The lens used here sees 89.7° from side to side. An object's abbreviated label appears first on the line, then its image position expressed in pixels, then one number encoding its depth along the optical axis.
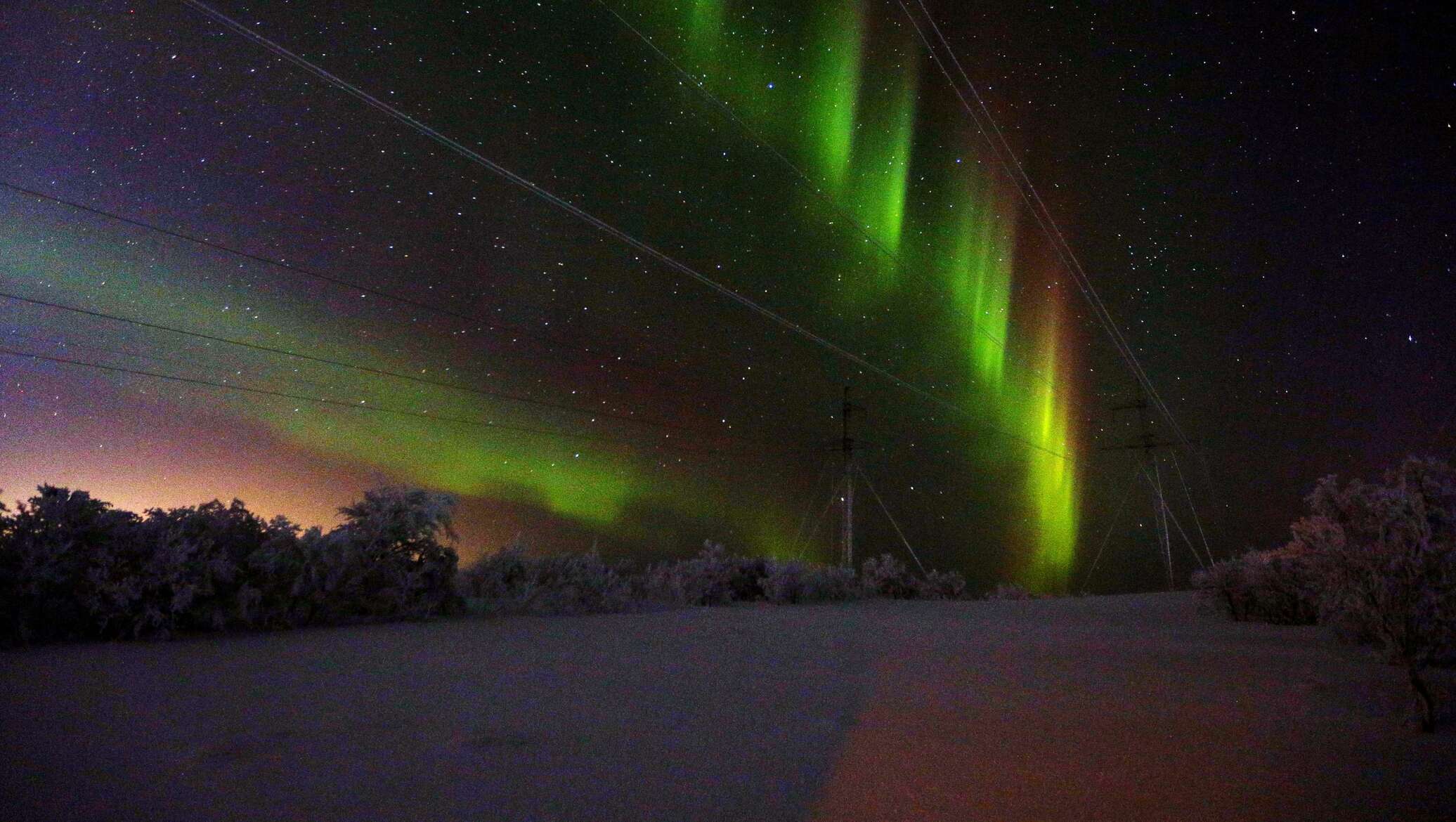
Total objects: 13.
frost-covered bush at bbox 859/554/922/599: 15.77
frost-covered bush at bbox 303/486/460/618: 7.16
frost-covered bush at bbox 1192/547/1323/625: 8.33
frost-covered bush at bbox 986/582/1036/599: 16.81
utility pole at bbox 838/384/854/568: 21.84
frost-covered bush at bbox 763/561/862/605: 12.83
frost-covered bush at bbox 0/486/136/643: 5.12
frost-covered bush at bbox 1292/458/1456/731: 3.97
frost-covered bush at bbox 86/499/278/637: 5.48
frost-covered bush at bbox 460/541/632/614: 8.82
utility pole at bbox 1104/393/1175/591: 27.76
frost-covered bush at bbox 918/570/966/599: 16.14
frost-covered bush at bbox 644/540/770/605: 11.83
